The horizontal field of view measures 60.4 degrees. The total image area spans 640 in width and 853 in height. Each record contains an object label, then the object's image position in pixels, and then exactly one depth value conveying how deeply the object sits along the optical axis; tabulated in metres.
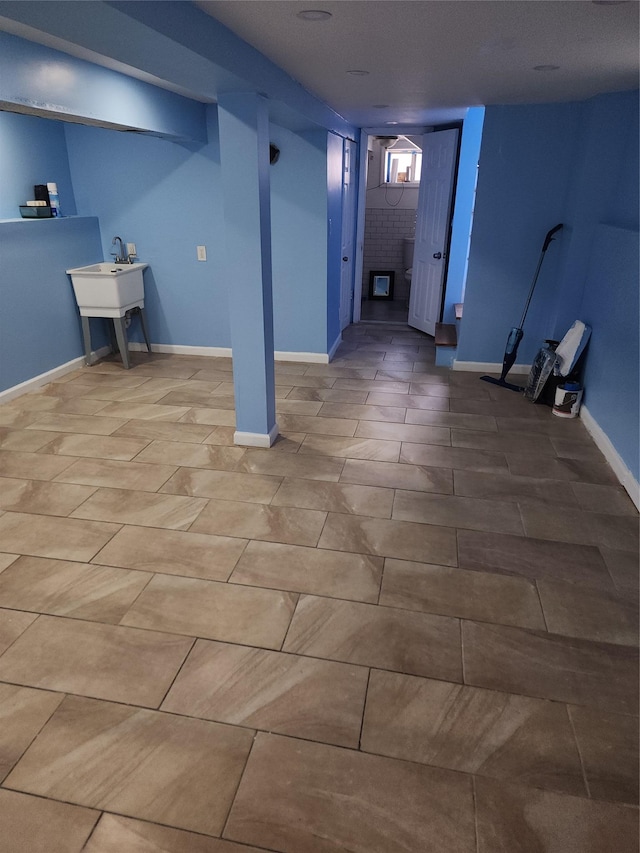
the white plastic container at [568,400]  4.18
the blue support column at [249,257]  3.00
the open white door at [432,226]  5.82
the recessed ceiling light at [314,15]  2.01
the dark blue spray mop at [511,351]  4.79
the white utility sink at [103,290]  4.82
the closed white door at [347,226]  6.00
